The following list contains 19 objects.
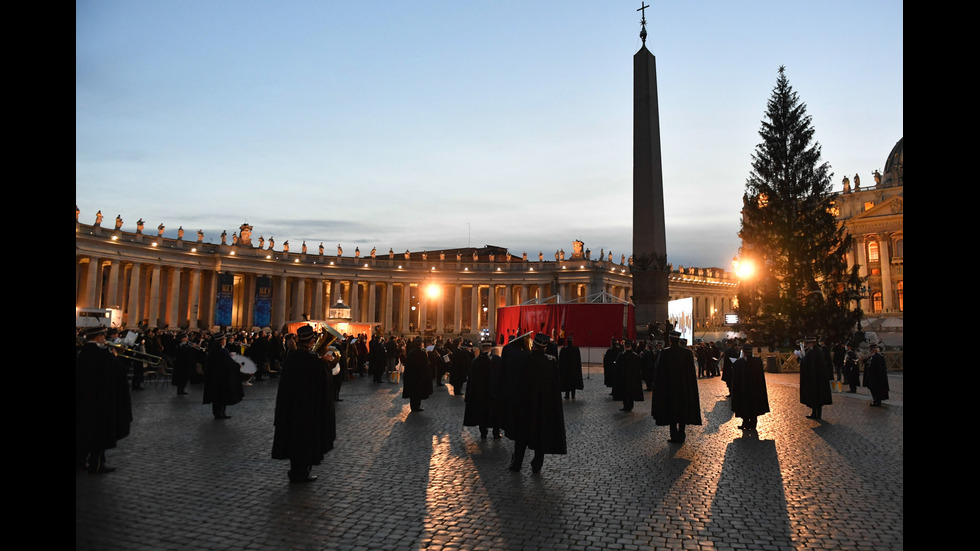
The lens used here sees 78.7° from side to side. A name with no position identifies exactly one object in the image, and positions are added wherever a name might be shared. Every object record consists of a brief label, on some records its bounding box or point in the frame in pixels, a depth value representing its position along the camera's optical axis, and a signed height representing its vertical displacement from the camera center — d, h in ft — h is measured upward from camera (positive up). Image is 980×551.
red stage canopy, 110.22 -1.52
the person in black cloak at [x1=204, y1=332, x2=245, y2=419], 41.65 -5.17
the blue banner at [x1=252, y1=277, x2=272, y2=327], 194.18 +1.57
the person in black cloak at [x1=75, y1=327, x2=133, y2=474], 25.20 -4.22
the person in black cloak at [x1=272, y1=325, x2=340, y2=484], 24.23 -4.25
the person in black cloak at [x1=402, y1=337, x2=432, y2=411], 47.06 -5.31
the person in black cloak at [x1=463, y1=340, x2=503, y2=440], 35.29 -5.37
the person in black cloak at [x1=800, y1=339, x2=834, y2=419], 44.50 -5.02
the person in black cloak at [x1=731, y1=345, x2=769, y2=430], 38.29 -4.92
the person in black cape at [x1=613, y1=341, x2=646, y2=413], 48.42 -5.32
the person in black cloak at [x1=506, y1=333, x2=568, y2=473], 26.30 -4.38
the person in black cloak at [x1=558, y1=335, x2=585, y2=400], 55.57 -5.09
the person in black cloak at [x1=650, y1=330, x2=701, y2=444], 34.78 -4.71
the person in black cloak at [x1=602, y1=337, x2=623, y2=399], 63.25 -5.25
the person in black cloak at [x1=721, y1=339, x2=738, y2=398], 54.44 -4.76
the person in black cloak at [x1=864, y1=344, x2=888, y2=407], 51.58 -5.35
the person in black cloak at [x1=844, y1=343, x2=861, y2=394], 65.00 -5.98
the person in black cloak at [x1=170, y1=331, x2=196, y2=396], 56.34 -5.78
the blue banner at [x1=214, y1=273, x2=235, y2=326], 183.83 +2.53
